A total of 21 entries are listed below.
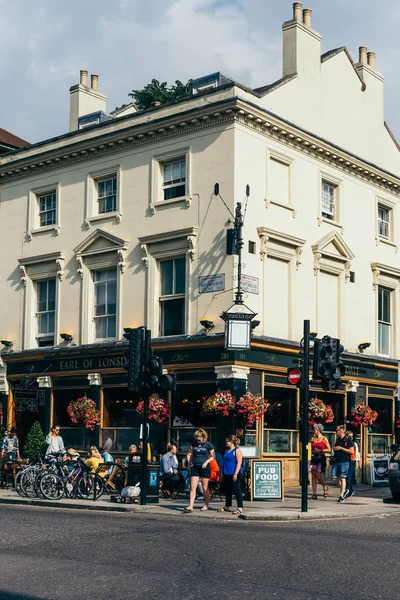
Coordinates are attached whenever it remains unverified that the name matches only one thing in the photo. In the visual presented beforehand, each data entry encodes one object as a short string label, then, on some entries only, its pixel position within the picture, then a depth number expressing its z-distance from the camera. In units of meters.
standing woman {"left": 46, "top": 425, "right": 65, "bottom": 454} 25.03
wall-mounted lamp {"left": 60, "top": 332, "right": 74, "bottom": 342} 28.55
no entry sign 19.08
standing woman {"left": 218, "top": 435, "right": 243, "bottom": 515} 17.95
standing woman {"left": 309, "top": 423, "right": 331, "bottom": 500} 22.23
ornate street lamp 23.73
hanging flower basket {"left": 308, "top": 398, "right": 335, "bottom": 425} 26.11
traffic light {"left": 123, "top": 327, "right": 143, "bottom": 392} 19.17
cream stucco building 25.53
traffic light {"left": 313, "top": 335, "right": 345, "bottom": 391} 17.94
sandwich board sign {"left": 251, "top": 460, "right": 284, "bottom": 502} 21.05
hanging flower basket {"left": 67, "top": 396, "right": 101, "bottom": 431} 27.17
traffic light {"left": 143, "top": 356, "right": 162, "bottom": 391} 18.84
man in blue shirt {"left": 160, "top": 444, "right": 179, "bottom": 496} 22.02
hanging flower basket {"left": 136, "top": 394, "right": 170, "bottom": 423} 25.27
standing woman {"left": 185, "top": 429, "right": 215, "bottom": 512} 18.62
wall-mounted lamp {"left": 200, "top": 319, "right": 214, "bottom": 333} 24.78
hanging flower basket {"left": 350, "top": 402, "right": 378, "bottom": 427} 28.31
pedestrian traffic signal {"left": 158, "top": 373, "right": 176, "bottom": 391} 18.84
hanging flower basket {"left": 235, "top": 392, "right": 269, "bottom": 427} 23.79
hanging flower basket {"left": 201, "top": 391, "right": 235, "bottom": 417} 23.75
